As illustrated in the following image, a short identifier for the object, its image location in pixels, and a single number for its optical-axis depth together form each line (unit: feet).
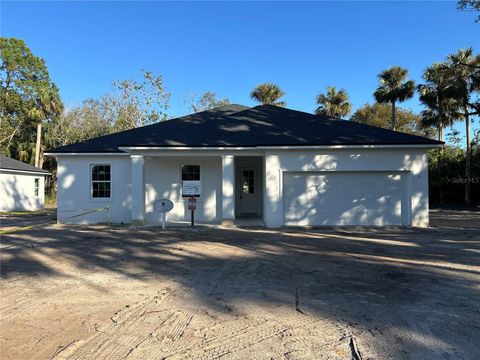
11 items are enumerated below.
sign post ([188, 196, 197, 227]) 45.96
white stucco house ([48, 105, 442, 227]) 47.50
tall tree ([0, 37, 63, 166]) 130.62
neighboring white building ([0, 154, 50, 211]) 83.87
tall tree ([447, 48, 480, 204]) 82.07
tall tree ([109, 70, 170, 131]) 125.80
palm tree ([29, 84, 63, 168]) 116.88
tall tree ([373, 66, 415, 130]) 102.37
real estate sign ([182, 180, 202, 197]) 49.14
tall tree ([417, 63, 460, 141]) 91.04
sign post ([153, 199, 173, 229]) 44.70
